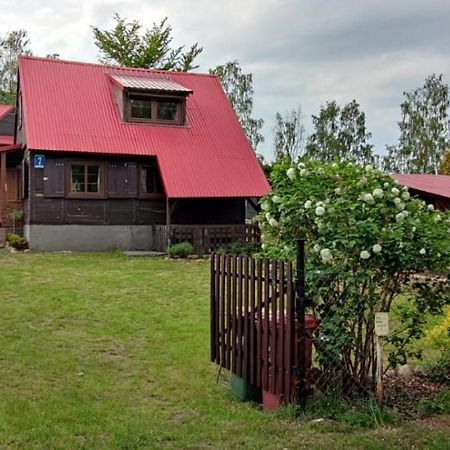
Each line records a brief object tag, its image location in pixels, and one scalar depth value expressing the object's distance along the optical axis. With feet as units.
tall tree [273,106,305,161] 156.46
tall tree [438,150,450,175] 125.59
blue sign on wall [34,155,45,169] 59.54
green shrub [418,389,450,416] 15.72
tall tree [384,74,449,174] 153.58
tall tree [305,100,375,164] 160.04
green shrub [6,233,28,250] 59.31
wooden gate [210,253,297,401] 15.51
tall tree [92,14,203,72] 117.91
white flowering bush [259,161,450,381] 15.42
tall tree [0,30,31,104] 136.38
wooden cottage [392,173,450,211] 62.69
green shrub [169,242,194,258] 55.62
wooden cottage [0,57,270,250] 60.29
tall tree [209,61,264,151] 144.87
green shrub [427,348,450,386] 18.97
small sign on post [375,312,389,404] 15.29
